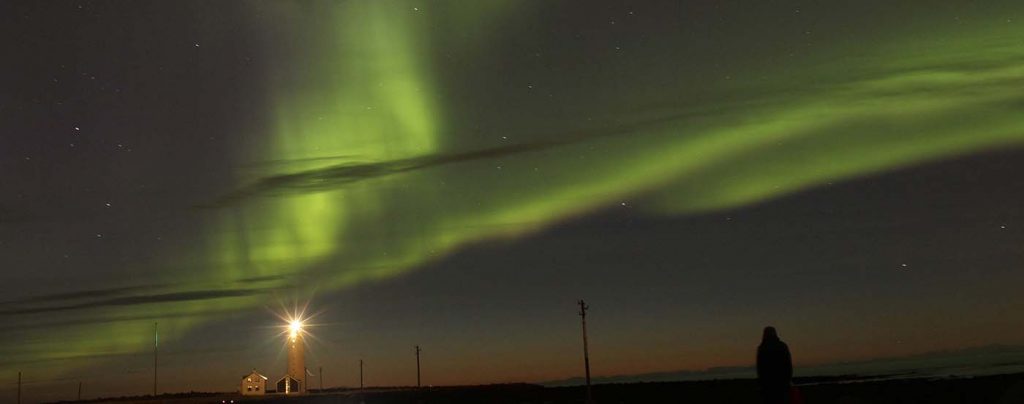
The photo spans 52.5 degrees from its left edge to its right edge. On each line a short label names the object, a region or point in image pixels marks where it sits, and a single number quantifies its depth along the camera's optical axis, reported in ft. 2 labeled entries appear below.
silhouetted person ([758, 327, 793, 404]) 39.37
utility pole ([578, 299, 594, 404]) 210.45
